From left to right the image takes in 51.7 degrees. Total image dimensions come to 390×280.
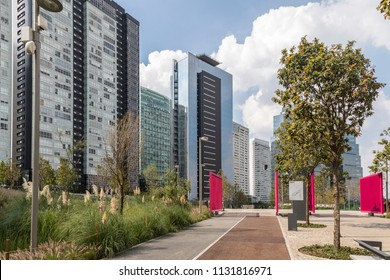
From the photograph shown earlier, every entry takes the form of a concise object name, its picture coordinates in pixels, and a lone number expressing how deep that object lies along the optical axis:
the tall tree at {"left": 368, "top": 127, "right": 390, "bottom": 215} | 28.07
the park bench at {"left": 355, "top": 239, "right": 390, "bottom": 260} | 7.80
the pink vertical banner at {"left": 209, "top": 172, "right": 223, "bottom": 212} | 35.91
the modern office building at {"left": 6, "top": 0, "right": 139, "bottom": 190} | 89.06
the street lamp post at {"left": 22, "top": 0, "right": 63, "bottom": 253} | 9.49
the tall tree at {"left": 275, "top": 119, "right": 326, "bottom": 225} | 13.25
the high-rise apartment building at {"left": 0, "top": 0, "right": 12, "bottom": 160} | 82.31
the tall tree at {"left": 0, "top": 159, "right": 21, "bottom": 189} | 57.22
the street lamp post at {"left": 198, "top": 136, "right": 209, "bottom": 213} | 26.69
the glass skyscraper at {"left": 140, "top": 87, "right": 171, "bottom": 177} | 67.06
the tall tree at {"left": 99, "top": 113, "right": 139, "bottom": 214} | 19.72
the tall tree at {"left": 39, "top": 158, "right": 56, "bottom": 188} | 55.18
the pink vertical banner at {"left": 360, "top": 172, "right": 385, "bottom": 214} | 32.31
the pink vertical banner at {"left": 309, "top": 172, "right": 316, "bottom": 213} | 32.10
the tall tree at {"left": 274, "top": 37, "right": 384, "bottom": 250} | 11.98
